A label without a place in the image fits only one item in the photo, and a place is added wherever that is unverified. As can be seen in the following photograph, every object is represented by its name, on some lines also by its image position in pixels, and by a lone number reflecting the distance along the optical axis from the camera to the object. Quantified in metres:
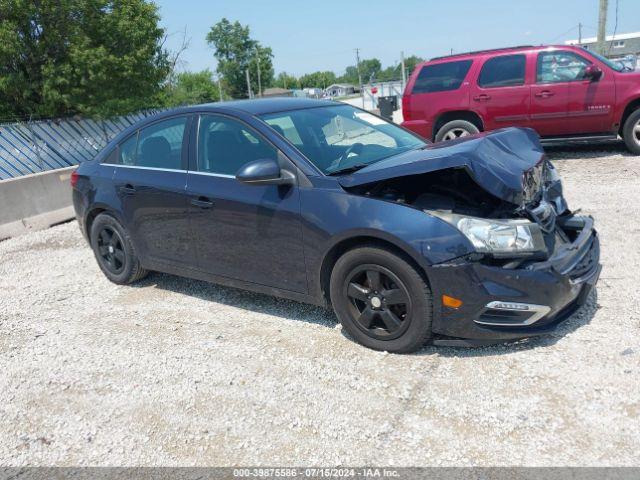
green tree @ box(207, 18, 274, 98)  96.56
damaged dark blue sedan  3.38
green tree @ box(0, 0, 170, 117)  17.05
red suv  9.35
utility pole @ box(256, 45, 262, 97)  92.30
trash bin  17.29
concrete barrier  8.34
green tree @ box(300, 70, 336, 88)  125.56
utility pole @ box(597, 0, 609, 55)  17.34
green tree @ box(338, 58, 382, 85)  141.24
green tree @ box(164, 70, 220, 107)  41.05
